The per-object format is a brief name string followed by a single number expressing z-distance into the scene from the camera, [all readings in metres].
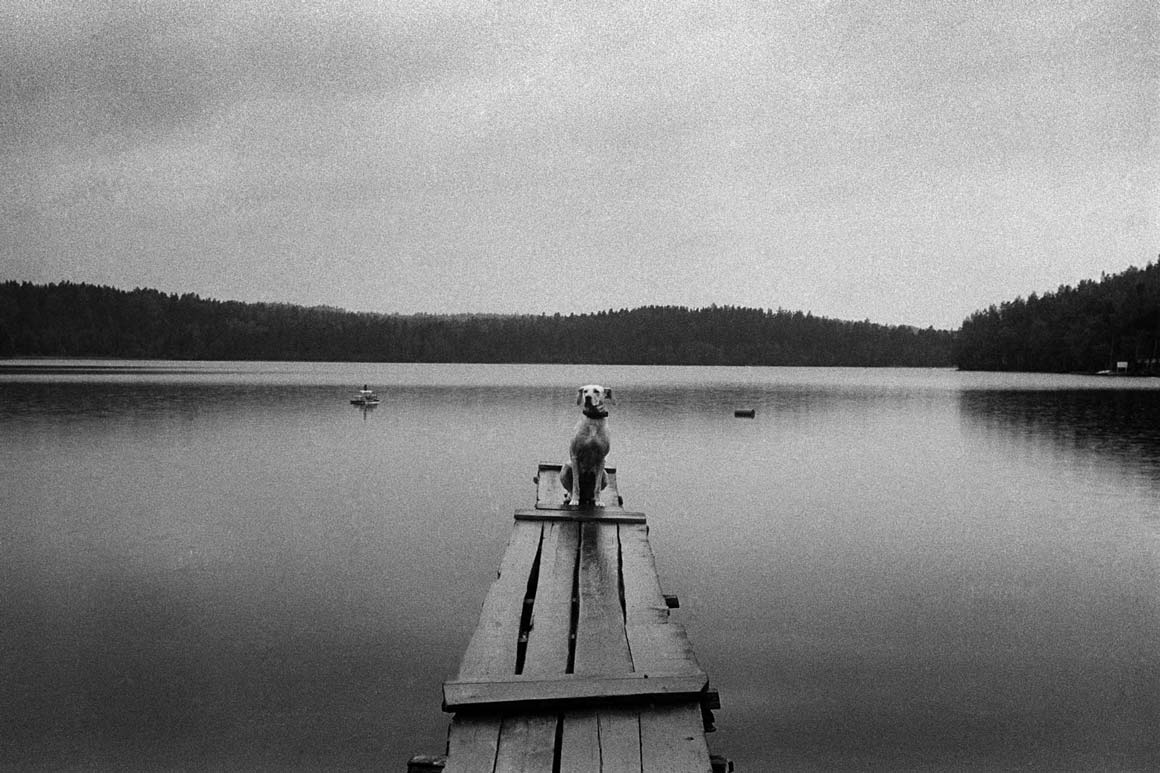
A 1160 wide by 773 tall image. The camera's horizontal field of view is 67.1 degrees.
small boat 51.01
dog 11.51
